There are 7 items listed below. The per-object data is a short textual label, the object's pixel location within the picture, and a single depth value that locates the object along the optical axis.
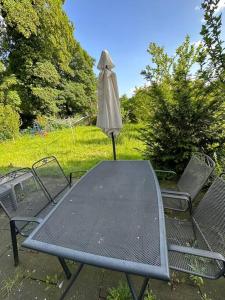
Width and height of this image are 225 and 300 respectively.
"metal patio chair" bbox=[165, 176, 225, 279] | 1.23
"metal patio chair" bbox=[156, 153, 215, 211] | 1.93
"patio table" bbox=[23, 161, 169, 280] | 1.01
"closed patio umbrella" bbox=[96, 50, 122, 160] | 3.00
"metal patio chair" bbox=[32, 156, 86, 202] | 2.36
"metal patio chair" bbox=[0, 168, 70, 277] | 1.70
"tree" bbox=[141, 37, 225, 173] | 3.20
